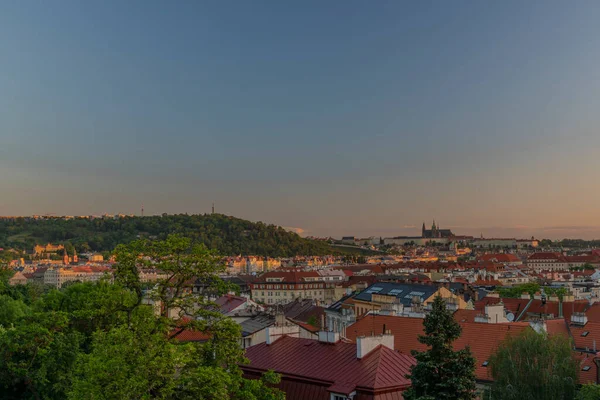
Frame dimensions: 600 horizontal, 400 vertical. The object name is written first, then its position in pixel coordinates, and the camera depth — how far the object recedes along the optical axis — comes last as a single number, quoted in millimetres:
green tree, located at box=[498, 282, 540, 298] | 92112
